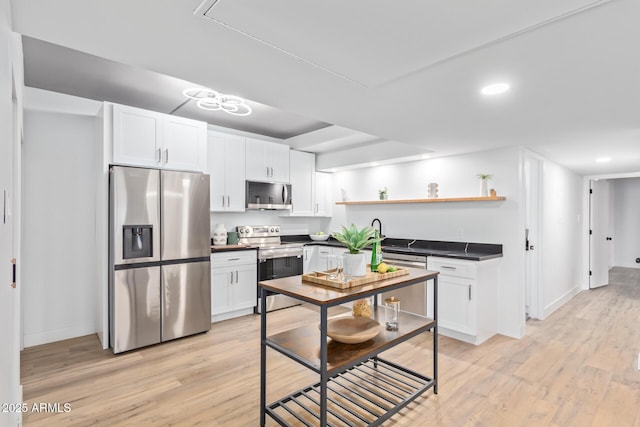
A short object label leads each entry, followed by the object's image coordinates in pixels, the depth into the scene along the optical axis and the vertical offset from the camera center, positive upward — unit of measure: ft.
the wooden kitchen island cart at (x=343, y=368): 6.41 -2.98
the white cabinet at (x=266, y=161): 15.46 +2.61
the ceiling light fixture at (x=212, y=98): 10.59 +4.00
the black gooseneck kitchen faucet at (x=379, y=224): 17.14 -0.49
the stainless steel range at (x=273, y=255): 15.06 -1.90
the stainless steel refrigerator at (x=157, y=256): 10.73 -1.43
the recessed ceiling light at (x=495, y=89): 6.98 +2.73
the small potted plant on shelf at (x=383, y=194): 16.67 +1.03
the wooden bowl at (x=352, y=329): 7.04 -2.58
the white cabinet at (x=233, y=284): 13.65 -2.95
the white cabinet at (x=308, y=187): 17.54 +1.53
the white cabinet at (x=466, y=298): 11.65 -3.06
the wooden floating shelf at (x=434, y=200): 12.73 +0.62
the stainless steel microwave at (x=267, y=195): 15.52 +0.94
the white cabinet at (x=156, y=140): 11.00 +2.68
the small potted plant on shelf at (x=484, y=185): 12.98 +1.16
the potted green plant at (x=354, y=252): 7.55 -0.88
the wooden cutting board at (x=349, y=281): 6.95 -1.44
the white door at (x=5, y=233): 3.57 -0.22
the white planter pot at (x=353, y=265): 7.55 -1.16
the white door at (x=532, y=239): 14.55 -1.10
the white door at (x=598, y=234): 20.17 -1.26
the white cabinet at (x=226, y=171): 14.26 +1.96
